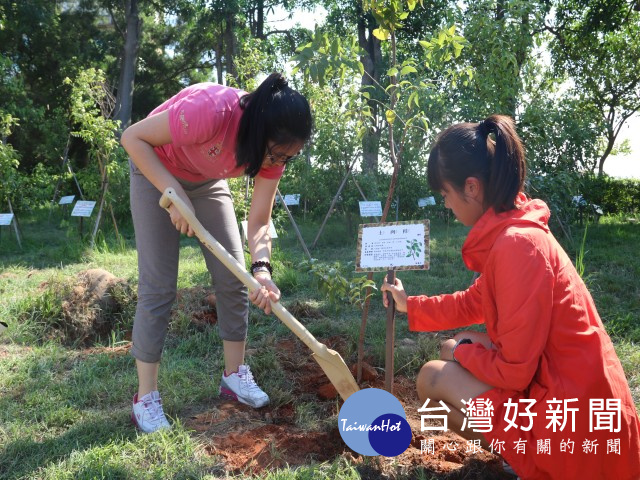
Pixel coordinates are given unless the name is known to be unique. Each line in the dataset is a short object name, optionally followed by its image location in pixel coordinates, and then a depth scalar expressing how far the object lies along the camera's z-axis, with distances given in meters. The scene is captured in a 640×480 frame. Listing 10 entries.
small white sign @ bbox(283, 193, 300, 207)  8.00
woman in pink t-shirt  1.87
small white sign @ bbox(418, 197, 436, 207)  7.48
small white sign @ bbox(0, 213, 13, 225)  6.76
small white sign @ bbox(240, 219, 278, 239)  4.76
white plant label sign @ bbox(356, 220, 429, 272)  1.96
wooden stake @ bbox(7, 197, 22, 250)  7.06
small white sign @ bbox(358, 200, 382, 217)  6.70
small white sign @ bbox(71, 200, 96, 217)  6.62
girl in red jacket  1.48
